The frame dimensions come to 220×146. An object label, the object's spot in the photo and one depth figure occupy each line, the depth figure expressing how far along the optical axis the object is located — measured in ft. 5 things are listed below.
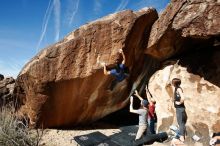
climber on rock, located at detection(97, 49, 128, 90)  17.94
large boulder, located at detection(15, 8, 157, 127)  19.11
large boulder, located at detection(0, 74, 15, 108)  21.94
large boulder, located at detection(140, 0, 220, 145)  15.17
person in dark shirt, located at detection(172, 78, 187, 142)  14.83
